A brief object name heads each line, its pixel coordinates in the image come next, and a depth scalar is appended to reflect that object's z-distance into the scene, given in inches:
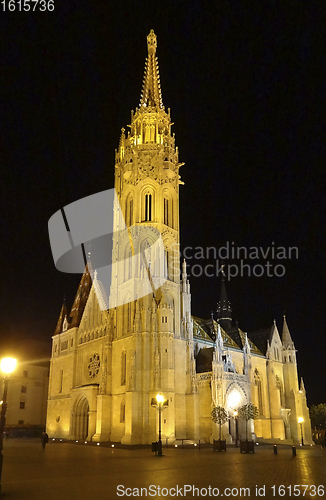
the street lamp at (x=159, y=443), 1102.4
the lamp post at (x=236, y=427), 1787.6
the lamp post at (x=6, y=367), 609.1
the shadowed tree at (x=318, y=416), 3533.5
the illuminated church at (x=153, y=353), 1813.5
